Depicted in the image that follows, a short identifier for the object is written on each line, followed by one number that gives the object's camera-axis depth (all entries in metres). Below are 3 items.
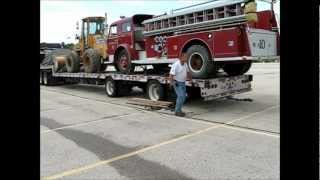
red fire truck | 8.70
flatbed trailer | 9.26
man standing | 8.59
